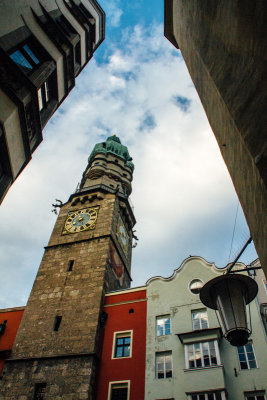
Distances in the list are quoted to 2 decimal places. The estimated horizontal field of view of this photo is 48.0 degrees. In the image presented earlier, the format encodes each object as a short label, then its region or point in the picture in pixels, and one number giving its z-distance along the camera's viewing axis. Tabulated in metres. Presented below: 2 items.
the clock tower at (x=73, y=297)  16.05
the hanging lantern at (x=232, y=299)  5.91
